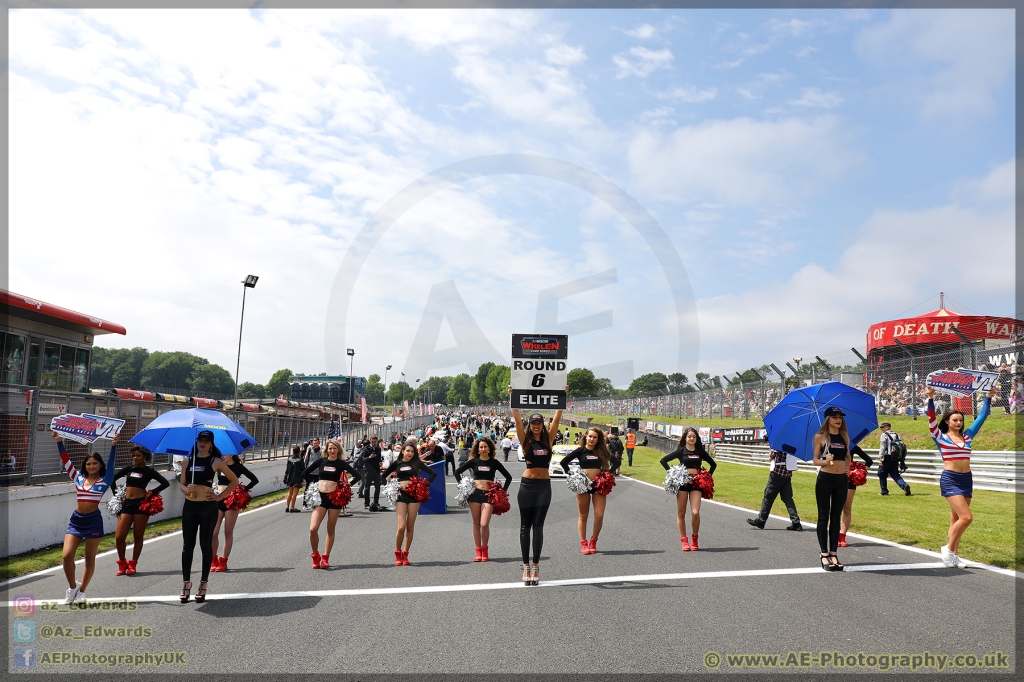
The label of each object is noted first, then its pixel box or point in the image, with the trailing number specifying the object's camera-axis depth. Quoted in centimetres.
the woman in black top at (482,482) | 962
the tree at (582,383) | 17950
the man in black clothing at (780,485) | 1149
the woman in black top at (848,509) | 947
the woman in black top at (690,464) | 979
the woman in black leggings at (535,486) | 784
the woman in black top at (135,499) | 851
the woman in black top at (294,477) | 1655
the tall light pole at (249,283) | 3713
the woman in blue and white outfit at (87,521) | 725
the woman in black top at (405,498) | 920
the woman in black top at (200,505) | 710
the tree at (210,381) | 18912
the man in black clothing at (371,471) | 1469
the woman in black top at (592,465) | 963
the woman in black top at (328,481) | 897
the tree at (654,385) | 19315
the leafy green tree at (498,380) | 18092
